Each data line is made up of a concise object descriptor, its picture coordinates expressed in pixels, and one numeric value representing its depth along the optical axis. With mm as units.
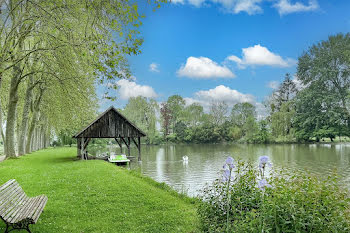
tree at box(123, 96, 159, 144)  69688
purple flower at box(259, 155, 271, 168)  3611
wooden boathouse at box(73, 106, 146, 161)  24234
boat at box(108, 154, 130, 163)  23981
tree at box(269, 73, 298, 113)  67000
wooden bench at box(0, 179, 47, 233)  4773
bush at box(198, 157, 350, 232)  3691
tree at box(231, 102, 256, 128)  73731
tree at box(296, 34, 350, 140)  52469
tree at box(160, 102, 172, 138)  77450
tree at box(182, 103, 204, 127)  77000
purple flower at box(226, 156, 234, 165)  3782
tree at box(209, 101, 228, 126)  75062
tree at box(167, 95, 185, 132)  78688
